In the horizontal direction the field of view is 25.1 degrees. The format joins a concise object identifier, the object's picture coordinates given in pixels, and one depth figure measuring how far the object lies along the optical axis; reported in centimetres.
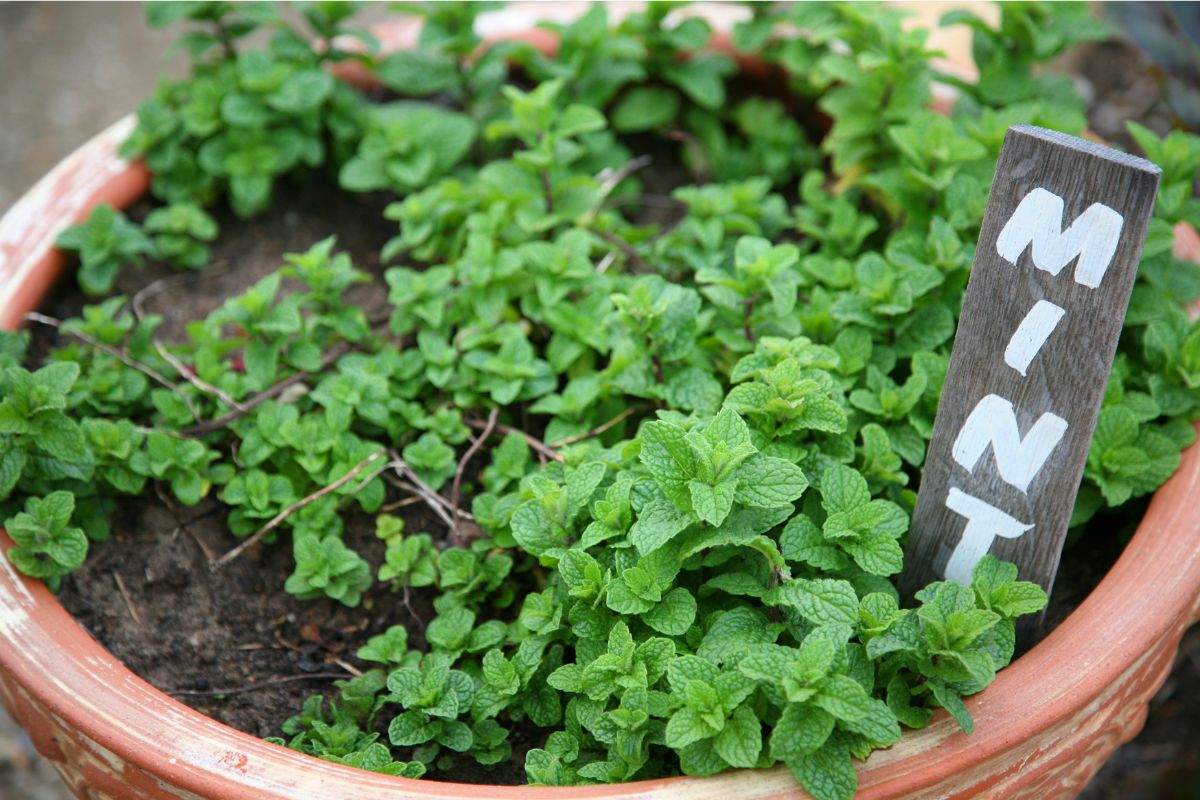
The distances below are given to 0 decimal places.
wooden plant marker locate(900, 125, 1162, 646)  82
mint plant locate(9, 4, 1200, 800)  86
